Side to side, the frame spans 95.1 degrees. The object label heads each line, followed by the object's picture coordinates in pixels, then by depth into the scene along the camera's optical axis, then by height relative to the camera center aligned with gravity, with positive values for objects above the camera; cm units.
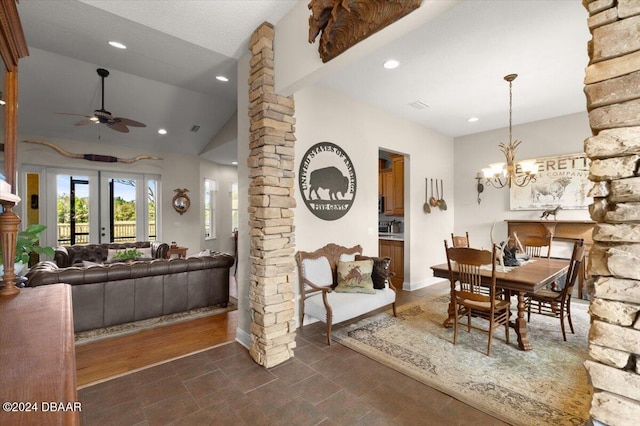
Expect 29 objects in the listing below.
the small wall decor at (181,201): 746 +37
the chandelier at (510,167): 354 +57
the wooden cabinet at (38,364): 51 -34
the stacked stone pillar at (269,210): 262 +4
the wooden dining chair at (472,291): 264 -79
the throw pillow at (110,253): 554 -72
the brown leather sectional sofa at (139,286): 323 -88
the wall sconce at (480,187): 573 +49
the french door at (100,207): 627 +21
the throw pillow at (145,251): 578 -73
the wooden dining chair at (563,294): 292 -91
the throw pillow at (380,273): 354 -73
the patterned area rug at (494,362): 205 -135
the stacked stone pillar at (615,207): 81 +1
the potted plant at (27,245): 166 -16
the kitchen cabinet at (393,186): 544 +52
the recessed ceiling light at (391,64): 319 +166
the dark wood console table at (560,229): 460 -29
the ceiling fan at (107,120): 411 +140
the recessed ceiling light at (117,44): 319 +190
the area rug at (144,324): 317 -132
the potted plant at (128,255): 504 -69
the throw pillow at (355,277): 341 -76
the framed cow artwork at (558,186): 474 +43
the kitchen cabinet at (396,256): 527 -80
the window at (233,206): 890 +27
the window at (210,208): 821 +20
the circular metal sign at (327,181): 357 +43
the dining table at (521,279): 269 -65
